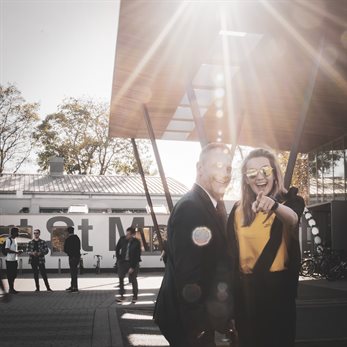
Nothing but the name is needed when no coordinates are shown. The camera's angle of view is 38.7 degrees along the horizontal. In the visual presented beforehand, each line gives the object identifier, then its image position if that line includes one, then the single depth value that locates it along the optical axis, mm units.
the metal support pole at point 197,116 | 8930
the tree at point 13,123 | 38781
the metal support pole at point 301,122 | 8675
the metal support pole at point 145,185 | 15008
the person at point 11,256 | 14430
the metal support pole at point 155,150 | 12333
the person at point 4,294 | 12439
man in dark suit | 2533
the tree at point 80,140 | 43375
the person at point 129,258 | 12477
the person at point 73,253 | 14484
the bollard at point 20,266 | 23938
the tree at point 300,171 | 36156
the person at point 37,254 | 15242
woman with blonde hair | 2932
